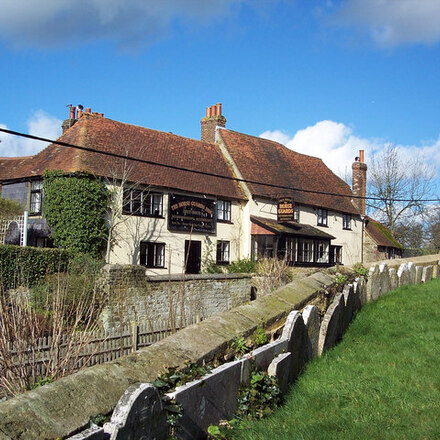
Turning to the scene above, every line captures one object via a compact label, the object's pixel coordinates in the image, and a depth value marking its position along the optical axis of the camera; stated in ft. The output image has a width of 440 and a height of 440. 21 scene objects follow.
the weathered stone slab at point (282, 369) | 17.12
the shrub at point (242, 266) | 85.25
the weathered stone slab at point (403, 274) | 44.50
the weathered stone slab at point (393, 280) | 41.25
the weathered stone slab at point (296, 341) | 19.10
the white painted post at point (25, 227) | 67.56
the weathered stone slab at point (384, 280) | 38.22
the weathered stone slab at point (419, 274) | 49.96
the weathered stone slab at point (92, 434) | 9.51
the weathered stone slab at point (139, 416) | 10.21
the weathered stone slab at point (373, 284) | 35.50
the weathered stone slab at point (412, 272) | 47.65
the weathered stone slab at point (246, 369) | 15.87
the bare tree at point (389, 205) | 156.67
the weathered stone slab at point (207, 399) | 12.81
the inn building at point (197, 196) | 74.59
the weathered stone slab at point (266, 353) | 16.92
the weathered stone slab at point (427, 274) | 51.88
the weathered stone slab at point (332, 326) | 22.72
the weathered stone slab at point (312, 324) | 21.40
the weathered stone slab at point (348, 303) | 27.22
